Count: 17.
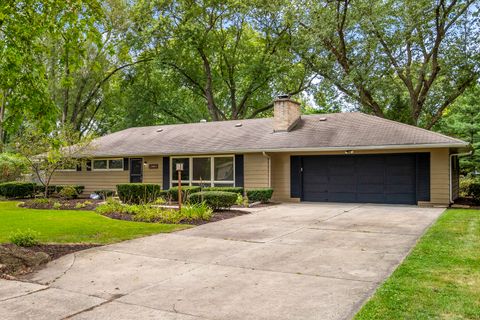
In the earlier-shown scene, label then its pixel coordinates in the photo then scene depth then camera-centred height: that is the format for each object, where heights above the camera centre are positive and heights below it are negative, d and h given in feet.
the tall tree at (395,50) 67.10 +21.27
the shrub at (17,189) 60.44 -3.27
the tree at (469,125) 62.34 +6.46
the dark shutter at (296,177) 52.54 -1.37
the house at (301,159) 45.70 +0.98
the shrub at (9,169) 68.33 -0.22
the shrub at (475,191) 47.91 -3.01
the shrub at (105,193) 59.17 -3.85
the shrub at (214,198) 39.32 -3.09
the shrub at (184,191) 48.39 -3.00
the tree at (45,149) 50.75 +2.38
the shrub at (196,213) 34.12 -3.95
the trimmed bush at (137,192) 48.85 -3.07
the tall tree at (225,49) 89.56 +28.05
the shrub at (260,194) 49.55 -3.40
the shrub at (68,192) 58.13 -3.60
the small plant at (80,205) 46.17 -4.43
